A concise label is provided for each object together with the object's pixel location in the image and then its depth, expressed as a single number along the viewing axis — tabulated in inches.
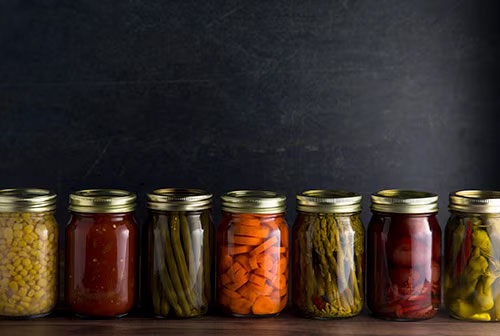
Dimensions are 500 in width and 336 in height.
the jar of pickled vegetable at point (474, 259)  45.6
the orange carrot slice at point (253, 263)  45.7
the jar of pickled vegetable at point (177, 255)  46.1
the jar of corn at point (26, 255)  44.7
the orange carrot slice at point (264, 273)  45.7
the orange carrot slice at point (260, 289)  46.0
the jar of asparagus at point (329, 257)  45.9
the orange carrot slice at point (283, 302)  47.1
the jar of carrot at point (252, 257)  45.8
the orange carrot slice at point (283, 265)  46.6
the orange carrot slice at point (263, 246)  45.6
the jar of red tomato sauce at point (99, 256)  45.1
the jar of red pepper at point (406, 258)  45.5
